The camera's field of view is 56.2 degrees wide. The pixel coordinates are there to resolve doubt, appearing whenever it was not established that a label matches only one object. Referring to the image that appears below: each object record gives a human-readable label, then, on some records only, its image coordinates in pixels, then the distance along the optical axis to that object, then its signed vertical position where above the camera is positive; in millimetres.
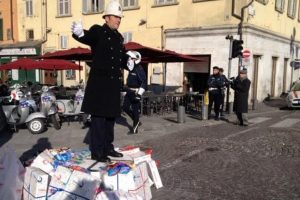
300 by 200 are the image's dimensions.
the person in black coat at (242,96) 8217 -426
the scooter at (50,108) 7660 -803
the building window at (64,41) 18382 +2473
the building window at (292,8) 17414 +4699
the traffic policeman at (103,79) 3730 +5
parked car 12230 -685
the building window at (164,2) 14365 +4070
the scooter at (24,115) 7255 -958
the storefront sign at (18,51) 19822 +1945
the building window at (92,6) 16551 +4382
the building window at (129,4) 15550 +4257
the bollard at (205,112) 9482 -1050
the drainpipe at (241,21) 12852 +2775
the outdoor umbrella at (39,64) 10498 +539
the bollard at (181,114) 8749 -1051
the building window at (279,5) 15732 +4353
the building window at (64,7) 17826 +4583
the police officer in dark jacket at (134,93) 6741 -334
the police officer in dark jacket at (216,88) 9342 -229
